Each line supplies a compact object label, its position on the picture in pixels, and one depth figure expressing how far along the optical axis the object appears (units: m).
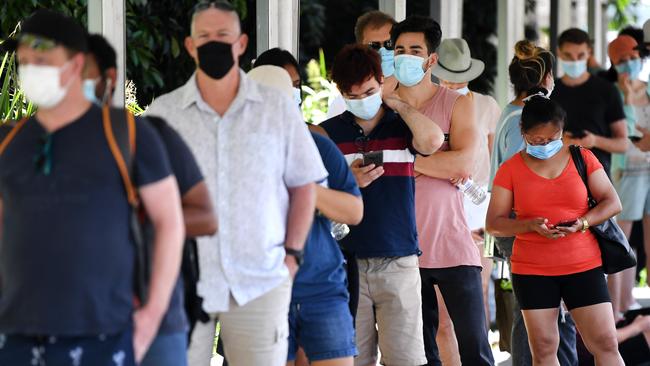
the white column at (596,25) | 34.34
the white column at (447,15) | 22.03
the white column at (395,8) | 19.73
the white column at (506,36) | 26.37
